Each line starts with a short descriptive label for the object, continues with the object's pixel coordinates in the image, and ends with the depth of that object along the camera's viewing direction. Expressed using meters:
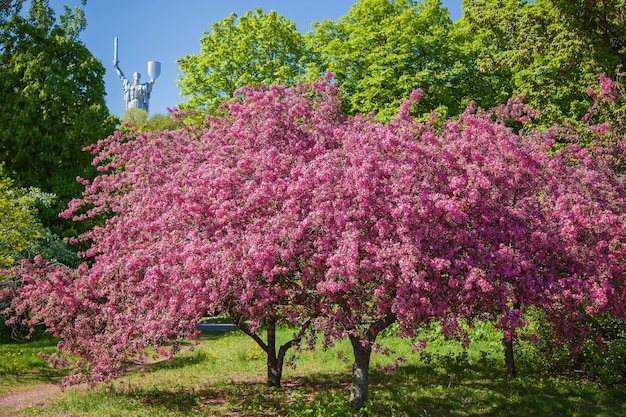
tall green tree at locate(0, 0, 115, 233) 26.45
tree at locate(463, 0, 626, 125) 18.88
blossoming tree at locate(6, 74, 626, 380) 8.85
